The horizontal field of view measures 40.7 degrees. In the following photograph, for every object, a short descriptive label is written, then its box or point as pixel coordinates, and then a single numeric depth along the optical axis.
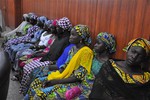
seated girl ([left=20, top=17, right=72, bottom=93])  2.70
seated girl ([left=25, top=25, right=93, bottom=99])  2.03
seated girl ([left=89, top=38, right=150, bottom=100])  1.61
